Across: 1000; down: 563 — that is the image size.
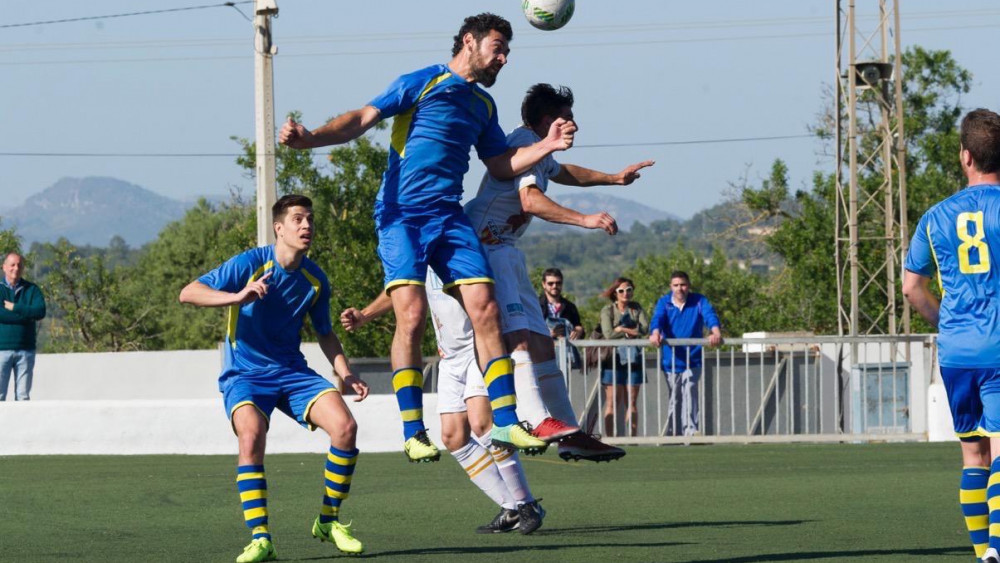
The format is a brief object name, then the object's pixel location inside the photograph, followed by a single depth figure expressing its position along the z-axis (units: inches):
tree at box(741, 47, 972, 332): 2124.8
